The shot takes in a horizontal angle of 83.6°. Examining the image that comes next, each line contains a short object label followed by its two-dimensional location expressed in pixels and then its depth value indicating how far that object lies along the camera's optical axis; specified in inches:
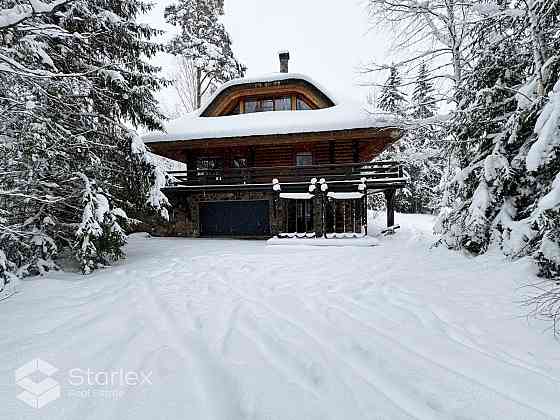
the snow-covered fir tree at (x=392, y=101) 1051.3
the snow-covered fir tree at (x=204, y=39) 855.1
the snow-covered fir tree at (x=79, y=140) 222.8
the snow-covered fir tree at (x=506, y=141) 184.4
